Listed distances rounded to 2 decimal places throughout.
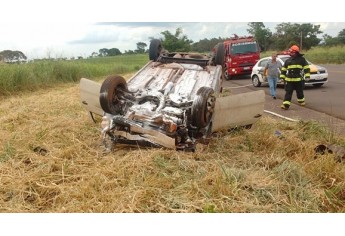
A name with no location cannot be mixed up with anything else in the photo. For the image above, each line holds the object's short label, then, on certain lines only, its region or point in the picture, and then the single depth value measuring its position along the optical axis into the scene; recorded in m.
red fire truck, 19.91
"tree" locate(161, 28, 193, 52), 37.93
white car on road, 13.05
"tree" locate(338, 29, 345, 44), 40.41
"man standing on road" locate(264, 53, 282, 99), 11.52
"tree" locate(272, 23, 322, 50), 41.03
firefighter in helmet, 9.29
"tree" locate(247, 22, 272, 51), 45.47
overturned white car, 4.61
